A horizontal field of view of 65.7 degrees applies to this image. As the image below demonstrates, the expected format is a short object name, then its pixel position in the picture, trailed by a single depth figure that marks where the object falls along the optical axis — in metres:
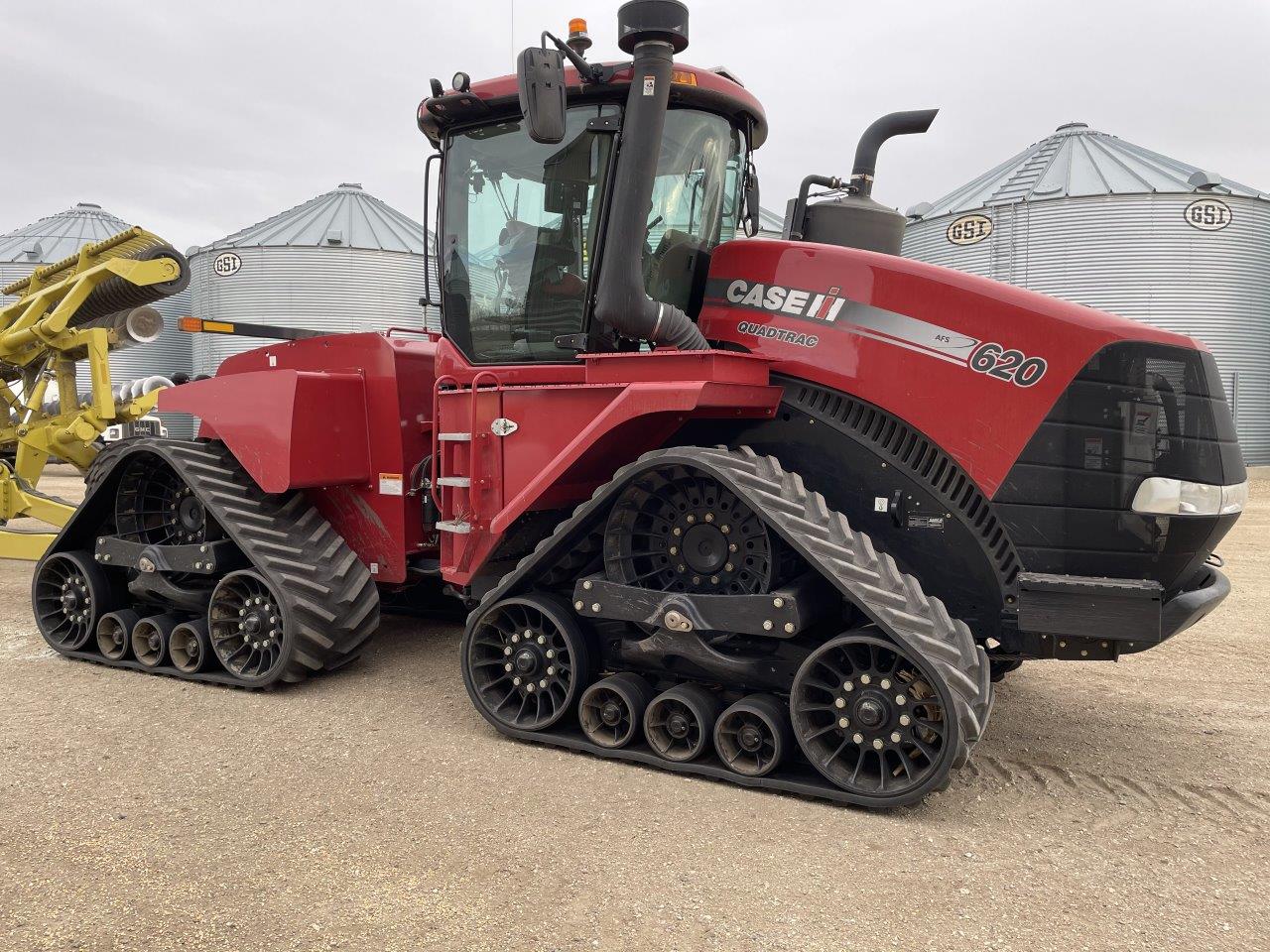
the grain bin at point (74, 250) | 23.70
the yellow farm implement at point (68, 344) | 7.99
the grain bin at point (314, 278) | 21.02
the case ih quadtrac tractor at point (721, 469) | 3.83
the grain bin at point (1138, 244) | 18.38
